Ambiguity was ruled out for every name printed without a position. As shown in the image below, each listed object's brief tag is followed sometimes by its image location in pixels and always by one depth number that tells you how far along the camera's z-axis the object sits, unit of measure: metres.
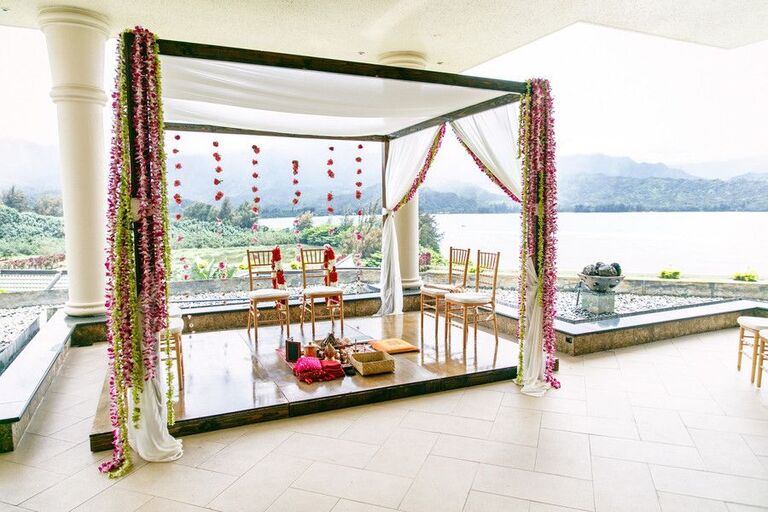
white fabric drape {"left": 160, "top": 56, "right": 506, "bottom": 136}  3.22
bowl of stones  5.57
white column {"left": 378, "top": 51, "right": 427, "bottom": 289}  6.53
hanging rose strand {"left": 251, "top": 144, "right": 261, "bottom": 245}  5.36
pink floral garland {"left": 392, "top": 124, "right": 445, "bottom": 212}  5.41
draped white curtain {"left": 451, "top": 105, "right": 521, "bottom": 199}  4.27
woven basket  3.84
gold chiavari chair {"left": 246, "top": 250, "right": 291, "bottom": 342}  4.82
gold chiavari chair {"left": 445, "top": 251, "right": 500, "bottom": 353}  4.46
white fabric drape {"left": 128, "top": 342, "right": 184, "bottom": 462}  2.73
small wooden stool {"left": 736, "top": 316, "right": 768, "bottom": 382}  3.89
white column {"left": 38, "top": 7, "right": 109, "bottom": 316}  4.53
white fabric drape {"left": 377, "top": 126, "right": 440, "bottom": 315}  5.74
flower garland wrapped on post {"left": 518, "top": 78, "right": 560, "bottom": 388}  3.76
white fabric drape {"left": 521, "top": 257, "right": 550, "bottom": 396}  3.84
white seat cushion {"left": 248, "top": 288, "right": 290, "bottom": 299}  4.80
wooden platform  3.16
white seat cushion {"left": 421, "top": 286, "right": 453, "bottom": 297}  4.91
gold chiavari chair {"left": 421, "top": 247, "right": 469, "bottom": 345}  4.92
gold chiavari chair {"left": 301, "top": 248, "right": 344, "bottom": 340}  5.11
